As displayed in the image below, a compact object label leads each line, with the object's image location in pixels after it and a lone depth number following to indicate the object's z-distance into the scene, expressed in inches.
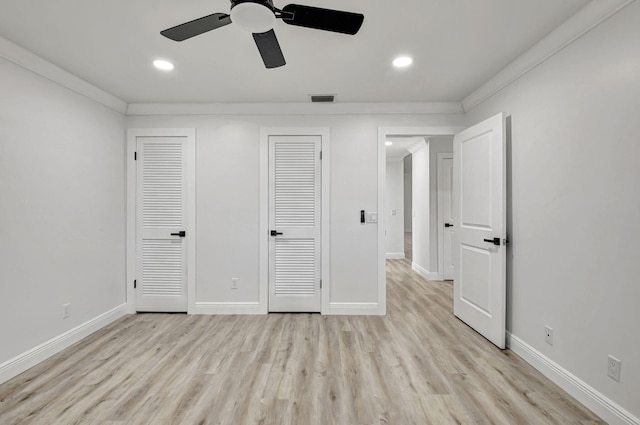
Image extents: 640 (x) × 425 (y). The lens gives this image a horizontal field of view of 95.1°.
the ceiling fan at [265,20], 54.9
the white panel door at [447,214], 200.2
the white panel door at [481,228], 102.1
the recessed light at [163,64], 97.3
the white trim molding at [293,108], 134.6
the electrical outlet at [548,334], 85.4
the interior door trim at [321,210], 135.9
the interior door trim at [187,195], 136.6
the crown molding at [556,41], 68.1
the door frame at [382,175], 135.5
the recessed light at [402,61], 94.4
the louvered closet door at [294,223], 137.0
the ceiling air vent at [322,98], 125.5
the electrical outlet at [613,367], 65.9
